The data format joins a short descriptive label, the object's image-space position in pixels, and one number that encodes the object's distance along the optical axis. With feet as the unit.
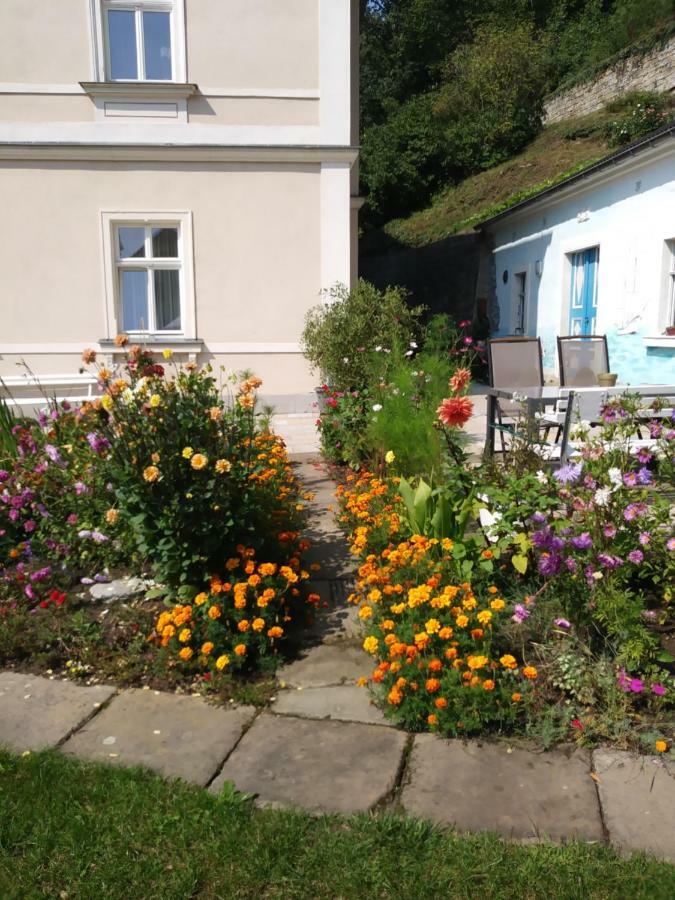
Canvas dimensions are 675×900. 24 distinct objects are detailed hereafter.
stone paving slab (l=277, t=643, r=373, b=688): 9.32
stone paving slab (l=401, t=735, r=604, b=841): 6.66
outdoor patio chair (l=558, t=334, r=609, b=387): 21.83
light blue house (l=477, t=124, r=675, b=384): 28.53
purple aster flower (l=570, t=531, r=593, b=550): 8.59
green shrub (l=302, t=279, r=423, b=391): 22.94
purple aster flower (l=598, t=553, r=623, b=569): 8.41
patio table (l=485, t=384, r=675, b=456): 13.69
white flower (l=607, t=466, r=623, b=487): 8.40
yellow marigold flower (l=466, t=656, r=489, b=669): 7.84
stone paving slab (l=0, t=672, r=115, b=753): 8.21
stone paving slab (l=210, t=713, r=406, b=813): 7.11
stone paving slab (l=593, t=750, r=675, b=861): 6.43
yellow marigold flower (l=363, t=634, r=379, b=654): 8.54
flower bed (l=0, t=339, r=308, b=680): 9.55
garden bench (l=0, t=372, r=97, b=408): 27.22
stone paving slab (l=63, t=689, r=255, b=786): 7.72
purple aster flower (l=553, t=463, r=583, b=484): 8.92
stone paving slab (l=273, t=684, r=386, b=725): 8.51
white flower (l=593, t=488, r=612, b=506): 8.32
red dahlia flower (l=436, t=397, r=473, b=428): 10.45
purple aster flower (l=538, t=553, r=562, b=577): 8.96
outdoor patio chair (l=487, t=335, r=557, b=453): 20.74
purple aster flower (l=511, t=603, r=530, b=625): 8.57
